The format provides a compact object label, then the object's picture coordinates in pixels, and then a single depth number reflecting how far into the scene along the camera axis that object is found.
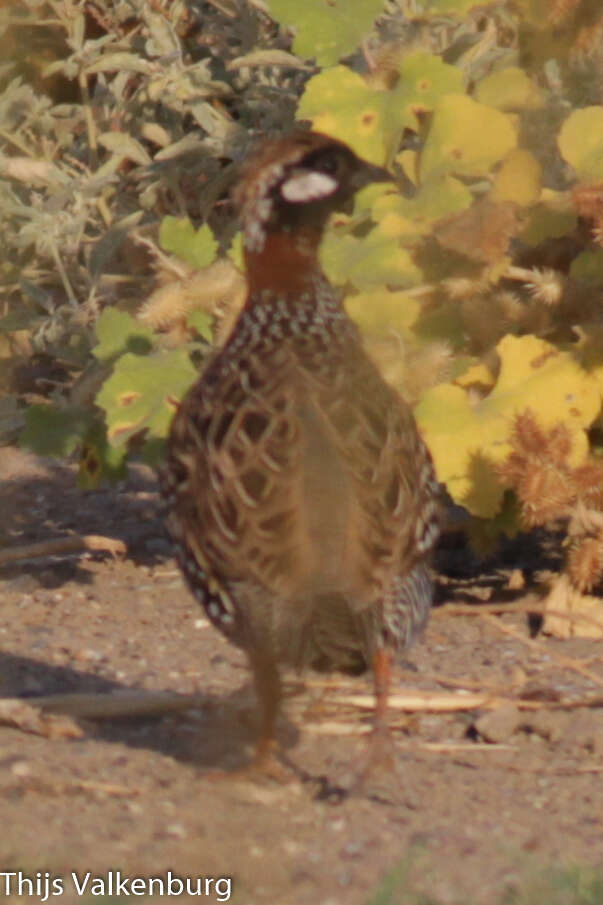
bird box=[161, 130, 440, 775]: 7.87
